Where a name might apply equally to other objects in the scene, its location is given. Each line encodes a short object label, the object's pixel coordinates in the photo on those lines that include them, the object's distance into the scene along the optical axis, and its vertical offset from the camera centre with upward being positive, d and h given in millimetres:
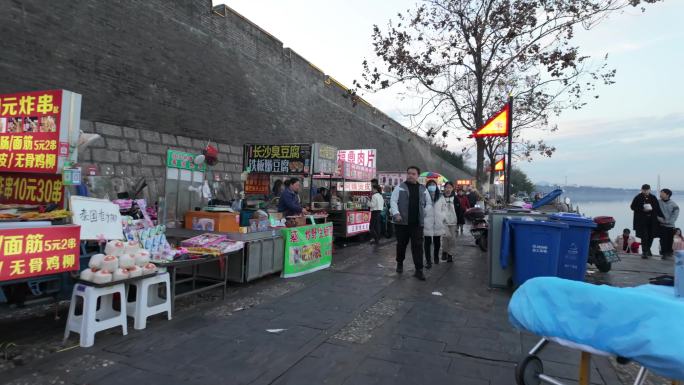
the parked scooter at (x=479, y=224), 9977 -449
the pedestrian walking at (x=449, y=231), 8617 -574
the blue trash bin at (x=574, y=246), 5801 -528
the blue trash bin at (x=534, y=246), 5625 -543
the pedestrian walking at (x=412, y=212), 6855 -143
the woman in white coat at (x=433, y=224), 7590 -376
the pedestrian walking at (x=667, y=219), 9672 -74
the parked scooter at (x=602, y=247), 7434 -679
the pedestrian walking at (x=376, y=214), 11789 -344
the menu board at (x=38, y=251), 3258 -571
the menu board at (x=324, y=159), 9695 +1084
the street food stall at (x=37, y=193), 3400 -72
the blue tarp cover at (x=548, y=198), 7167 +234
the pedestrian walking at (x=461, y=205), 13204 +61
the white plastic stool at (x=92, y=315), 3742 -1274
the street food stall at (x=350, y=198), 11156 +140
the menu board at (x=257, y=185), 11516 +388
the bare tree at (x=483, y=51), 11898 +5406
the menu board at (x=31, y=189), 4418 -18
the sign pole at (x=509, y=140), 7587 +1375
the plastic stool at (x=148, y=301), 4238 -1256
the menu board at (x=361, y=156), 16250 +1993
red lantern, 7375 +773
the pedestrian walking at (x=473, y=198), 14491 +350
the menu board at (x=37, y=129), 4215 +667
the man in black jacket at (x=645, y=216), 9766 -20
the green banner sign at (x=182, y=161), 6688 +591
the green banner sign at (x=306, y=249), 6855 -937
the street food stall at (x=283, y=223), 6297 -456
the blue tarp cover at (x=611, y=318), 1904 -597
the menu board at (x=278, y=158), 9797 +1071
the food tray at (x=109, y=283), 3758 -917
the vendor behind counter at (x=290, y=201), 7889 -55
